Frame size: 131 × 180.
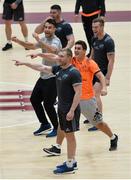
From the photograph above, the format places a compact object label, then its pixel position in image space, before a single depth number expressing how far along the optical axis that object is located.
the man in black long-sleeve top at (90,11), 25.81
